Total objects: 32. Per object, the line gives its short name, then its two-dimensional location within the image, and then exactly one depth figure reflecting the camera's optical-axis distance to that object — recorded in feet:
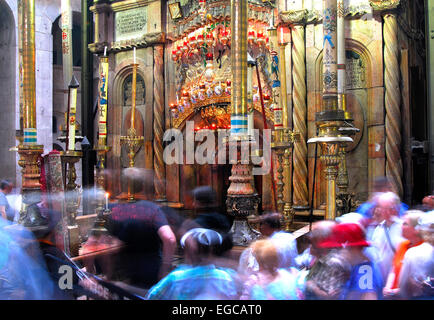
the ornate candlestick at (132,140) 27.94
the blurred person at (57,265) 9.52
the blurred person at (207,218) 14.43
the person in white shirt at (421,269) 9.78
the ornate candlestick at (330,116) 14.64
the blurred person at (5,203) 22.80
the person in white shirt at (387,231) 12.41
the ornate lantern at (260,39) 29.40
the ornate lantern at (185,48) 32.65
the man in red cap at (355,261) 9.00
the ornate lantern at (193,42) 31.83
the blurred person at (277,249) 9.64
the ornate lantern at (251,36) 29.37
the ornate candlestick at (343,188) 19.30
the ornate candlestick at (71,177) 16.42
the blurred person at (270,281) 8.85
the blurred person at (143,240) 13.10
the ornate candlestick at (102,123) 22.06
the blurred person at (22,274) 9.82
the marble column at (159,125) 34.35
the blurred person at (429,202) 17.62
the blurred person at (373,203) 16.08
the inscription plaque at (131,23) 35.72
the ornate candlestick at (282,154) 18.51
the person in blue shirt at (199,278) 8.38
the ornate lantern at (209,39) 30.91
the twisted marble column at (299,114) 27.25
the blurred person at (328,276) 8.64
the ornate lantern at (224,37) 30.17
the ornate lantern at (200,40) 31.35
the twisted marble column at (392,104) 24.66
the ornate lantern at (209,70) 31.48
